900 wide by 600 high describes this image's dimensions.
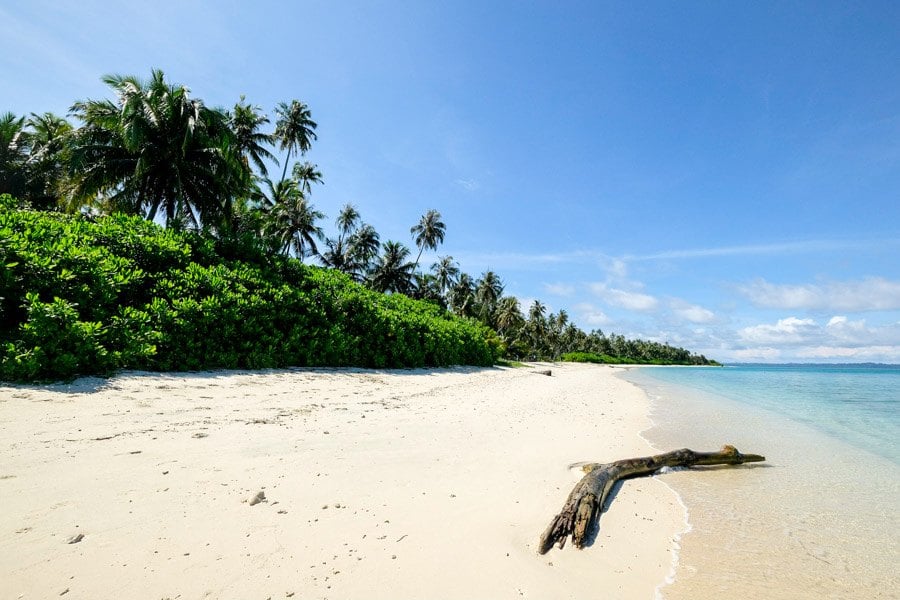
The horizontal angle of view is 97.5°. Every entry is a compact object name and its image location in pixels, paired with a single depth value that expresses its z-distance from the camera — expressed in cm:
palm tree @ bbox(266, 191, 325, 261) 3778
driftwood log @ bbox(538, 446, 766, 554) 366
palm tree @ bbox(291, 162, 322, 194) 4322
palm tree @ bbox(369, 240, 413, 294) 4959
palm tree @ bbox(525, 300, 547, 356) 8300
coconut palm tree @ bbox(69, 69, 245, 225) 1792
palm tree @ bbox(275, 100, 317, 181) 3684
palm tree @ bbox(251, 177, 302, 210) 3638
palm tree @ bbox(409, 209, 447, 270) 5428
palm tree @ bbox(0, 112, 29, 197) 2677
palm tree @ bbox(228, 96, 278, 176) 2864
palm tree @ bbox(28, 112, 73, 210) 2569
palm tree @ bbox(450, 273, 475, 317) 6544
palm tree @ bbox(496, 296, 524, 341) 6738
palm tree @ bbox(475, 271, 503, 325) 6875
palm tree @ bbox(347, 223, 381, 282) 4891
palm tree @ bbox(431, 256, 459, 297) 6366
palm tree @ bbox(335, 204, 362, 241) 4841
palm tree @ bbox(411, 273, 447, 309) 5591
